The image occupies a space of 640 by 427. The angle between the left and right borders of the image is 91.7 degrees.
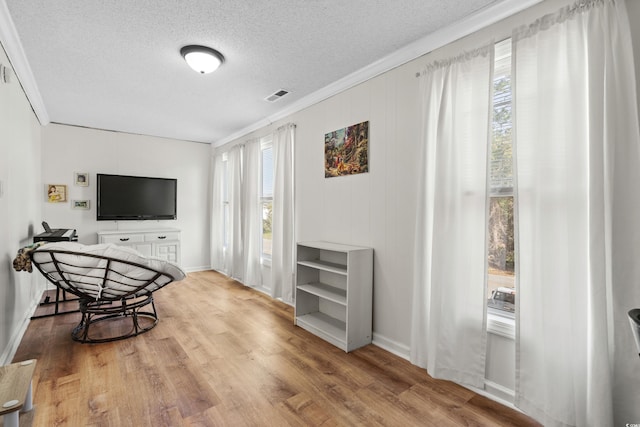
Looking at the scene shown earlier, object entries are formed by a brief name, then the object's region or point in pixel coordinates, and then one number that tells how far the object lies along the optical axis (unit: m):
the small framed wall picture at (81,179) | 4.84
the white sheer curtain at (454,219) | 2.03
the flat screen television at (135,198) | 4.96
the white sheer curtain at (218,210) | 5.81
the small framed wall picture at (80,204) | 4.82
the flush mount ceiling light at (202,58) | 2.48
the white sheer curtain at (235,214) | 5.00
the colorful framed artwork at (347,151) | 2.94
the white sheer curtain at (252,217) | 4.58
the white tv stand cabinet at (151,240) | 4.79
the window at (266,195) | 4.49
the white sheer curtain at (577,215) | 1.48
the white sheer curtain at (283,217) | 3.87
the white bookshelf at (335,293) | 2.69
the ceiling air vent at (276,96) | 3.45
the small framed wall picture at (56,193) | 4.63
